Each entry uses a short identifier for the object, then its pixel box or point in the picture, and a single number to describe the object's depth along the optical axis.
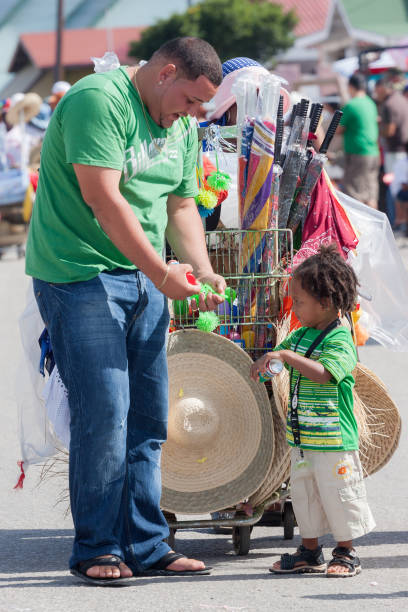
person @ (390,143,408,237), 28.29
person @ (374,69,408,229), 27.11
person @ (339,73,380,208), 22.30
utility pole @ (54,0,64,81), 73.29
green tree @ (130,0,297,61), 92.10
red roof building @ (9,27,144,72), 107.24
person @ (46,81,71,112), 19.55
